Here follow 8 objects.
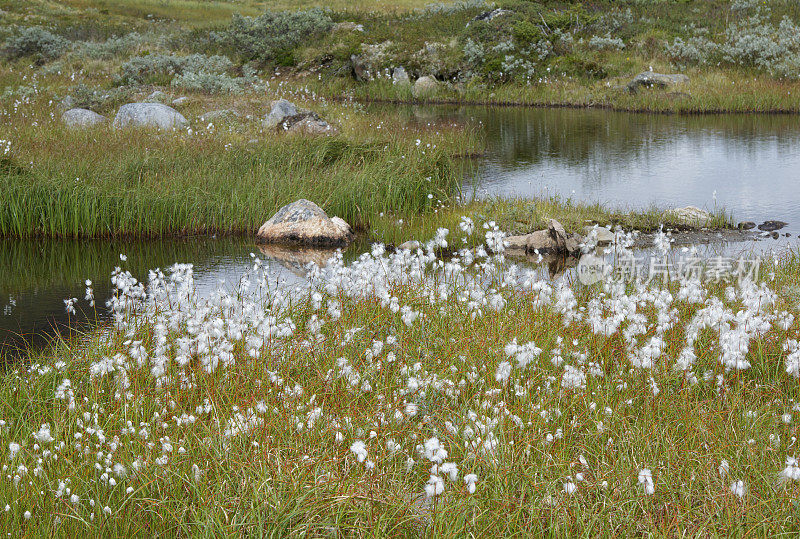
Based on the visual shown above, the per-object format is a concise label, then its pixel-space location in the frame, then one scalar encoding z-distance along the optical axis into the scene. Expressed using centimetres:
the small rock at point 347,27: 4251
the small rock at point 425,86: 3553
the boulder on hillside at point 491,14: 4053
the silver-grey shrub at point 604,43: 3588
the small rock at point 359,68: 3738
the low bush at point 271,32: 4100
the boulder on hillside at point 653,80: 3159
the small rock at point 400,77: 3634
